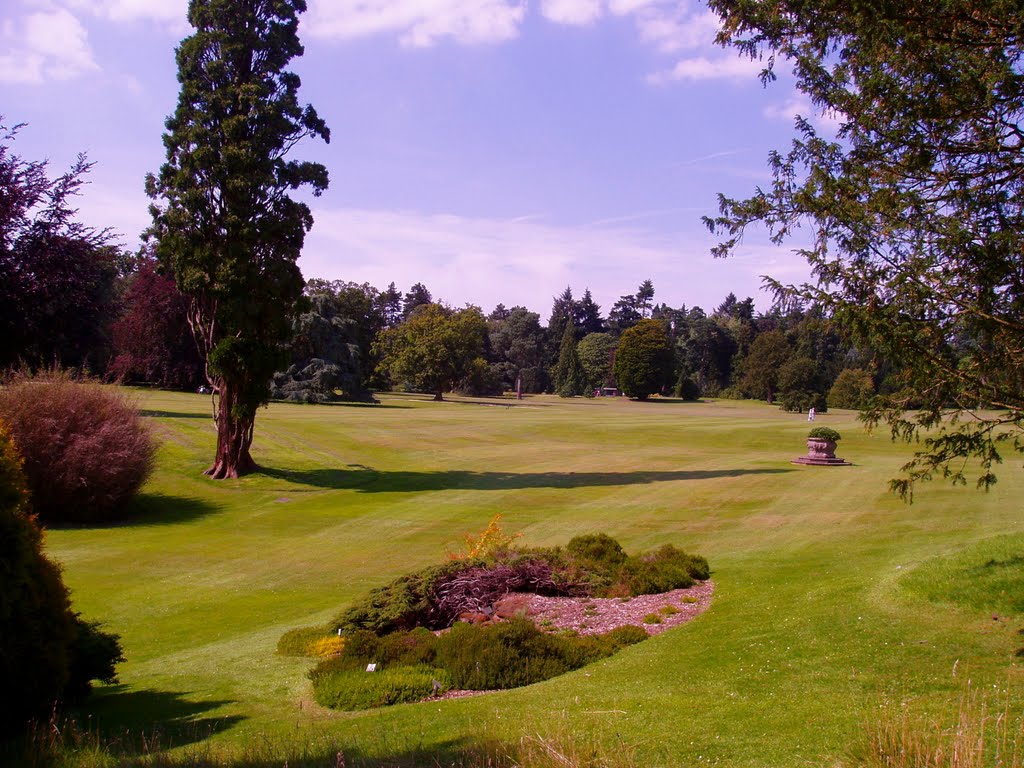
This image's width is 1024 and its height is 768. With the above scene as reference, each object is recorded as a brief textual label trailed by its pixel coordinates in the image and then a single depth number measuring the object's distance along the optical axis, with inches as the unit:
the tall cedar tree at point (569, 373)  4628.4
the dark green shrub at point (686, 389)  4180.6
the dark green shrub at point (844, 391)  2989.7
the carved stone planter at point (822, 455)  1338.6
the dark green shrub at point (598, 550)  531.5
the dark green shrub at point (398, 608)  417.4
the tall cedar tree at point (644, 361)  4065.0
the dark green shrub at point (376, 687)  315.9
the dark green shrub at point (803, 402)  2970.0
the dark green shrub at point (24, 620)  266.7
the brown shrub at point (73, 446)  839.7
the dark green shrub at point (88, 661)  319.9
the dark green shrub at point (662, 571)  488.7
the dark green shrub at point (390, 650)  359.6
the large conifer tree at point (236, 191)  1090.1
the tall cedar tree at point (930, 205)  296.8
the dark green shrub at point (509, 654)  337.4
